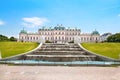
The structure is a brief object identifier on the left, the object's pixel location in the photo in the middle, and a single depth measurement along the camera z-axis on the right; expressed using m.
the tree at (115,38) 41.01
